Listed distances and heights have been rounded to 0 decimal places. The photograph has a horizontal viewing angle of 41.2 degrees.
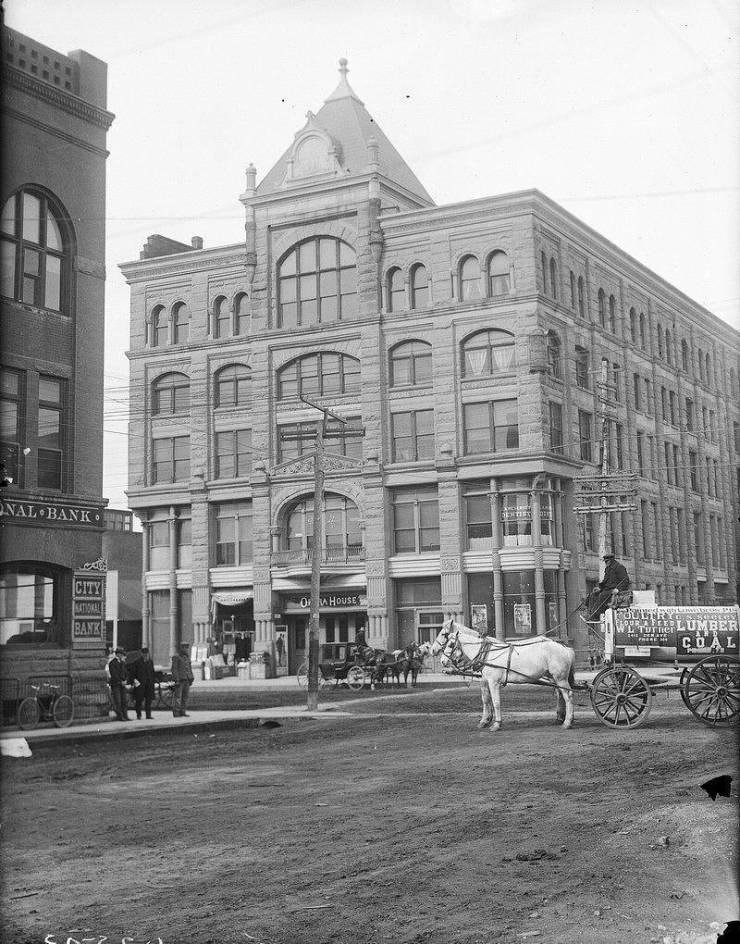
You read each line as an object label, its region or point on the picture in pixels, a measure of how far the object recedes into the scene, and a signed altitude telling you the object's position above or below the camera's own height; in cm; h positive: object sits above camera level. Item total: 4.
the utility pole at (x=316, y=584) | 2418 +28
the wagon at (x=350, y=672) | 3073 -245
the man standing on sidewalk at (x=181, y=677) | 2150 -175
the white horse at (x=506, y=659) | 1602 -110
